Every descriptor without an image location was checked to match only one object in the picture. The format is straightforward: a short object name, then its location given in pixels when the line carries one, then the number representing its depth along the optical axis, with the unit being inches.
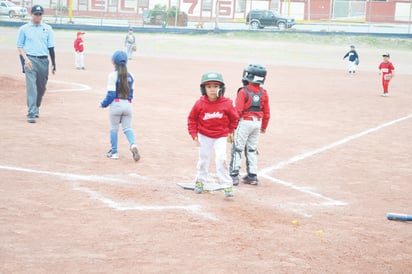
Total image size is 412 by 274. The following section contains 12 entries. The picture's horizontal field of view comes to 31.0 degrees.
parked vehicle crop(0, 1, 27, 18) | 2313.0
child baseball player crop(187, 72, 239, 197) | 359.3
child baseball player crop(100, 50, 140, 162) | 435.5
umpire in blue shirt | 546.3
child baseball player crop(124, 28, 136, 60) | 1549.0
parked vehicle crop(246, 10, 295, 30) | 2199.8
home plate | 379.6
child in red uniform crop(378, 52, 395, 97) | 975.6
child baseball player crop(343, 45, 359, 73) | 1417.1
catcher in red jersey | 388.8
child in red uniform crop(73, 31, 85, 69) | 1251.8
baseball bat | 331.9
